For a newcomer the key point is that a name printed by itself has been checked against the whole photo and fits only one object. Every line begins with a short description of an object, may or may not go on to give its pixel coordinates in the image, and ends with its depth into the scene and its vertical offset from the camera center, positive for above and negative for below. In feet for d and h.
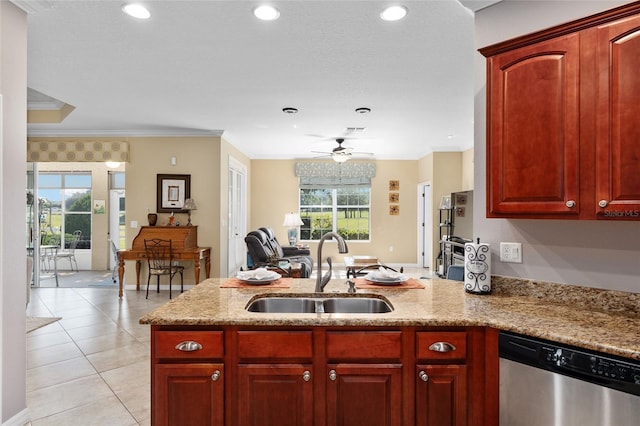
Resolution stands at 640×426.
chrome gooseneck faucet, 6.66 -1.17
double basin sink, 6.79 -1.68
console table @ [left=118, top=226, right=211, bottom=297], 17.54 -1.75
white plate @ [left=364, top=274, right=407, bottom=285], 7.51 -1.38
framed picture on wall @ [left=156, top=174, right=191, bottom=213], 19.30 +1.23
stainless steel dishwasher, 4.11 -2.13
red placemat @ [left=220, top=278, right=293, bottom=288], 7.45 -1.48
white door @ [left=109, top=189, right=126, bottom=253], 26.45 -0.23
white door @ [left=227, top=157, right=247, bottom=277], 22.50 -0.12
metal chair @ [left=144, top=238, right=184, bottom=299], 17.54 -2.11
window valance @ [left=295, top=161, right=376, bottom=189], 28.04 +3.31
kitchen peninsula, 5.24 -2.24
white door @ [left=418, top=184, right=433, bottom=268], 27.04 -0.65
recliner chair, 17.92 -1.99
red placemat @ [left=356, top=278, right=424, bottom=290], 7.41 -1.47
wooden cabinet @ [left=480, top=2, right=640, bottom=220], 4.83 +1.40
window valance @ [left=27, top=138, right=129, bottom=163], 19.26 +3.43
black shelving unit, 21.48 -1.32
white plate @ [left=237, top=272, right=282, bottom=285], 7.56 -1.40
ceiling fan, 20.63 +3.58
